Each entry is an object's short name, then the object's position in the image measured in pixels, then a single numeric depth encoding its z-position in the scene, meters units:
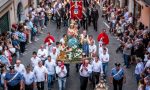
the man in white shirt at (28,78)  15.35
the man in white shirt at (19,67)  15.52
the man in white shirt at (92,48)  18.67
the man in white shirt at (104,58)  17.69
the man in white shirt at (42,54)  18.22
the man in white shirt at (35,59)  16.99
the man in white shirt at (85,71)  16.09
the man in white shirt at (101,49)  17.94
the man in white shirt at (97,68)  16.54
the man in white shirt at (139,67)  16.52
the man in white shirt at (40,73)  15.72
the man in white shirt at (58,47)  18.37
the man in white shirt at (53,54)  17.72
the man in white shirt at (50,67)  16.55
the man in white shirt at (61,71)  16.12
